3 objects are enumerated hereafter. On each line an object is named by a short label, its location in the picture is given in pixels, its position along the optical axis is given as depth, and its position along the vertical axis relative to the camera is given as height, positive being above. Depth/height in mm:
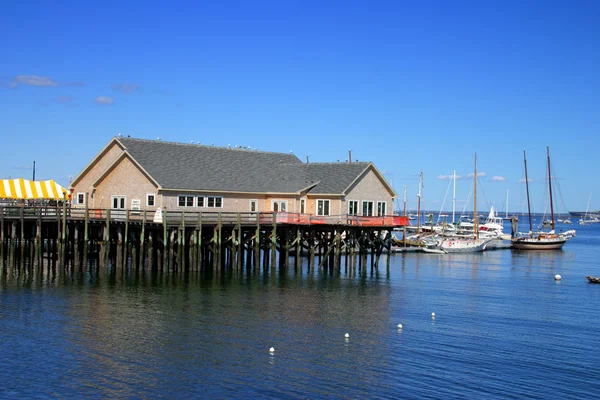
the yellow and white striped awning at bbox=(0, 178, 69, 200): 74312 +3331
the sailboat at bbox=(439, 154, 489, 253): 88438 -2681
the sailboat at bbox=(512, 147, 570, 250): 98312 -2649
